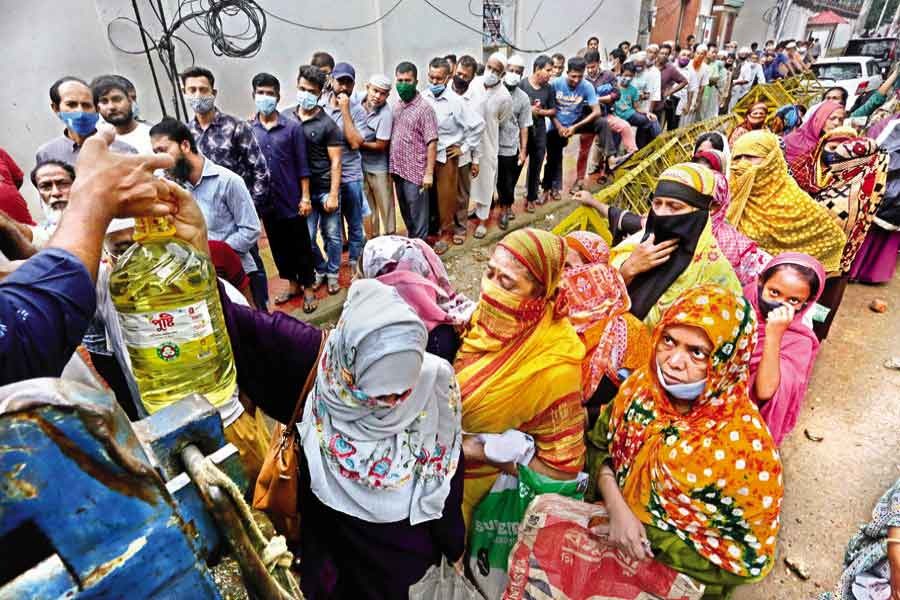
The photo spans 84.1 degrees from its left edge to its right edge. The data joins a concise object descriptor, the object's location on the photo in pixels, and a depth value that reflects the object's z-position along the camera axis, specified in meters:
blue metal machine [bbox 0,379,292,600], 0.41
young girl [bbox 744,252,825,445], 2.33
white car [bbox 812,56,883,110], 10.71
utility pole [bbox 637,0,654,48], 15.29
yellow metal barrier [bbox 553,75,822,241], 4.02
